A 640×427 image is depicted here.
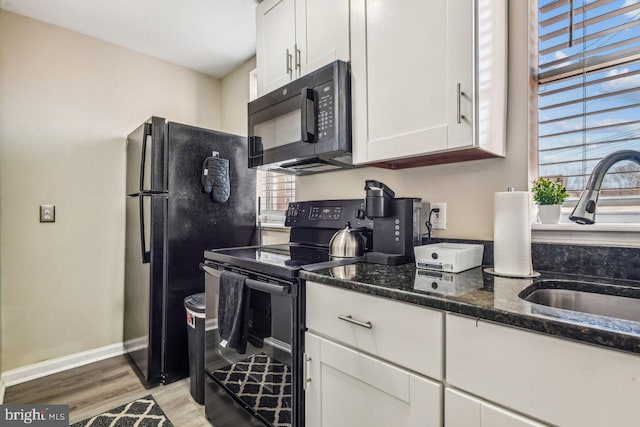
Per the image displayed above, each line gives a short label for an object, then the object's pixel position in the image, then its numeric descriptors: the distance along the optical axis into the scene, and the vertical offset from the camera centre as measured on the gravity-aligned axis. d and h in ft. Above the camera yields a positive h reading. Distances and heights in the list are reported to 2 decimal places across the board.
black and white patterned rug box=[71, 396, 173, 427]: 5.80 -3.72
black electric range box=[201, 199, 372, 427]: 4.00 -1.58
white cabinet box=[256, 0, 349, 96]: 5.10 +2.99
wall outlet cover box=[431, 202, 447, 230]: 4.99 -0.09
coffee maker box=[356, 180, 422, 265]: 4.57 -0.14
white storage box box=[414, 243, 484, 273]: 3.91 -0.56
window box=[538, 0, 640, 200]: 3.80 +1.50
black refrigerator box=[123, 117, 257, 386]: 7.00 -0.43
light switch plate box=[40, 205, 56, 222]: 7.63 -0.02
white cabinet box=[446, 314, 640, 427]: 1.96 -1.09
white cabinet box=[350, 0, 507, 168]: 3.70 +1.64
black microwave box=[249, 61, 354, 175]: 4.90 +1.45
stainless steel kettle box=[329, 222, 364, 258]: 4.97 -0.49
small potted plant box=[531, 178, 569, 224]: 3.96 +0.16
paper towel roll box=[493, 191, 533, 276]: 3.68 -0.27
